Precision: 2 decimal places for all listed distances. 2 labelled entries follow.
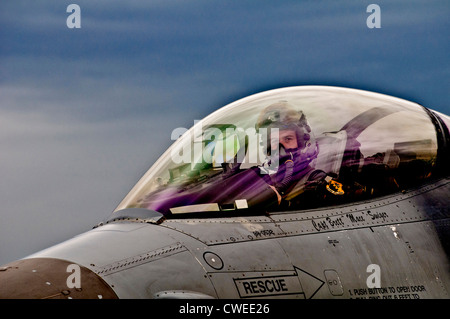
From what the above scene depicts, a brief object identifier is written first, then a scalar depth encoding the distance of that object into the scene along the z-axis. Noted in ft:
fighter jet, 22.57
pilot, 27.22
